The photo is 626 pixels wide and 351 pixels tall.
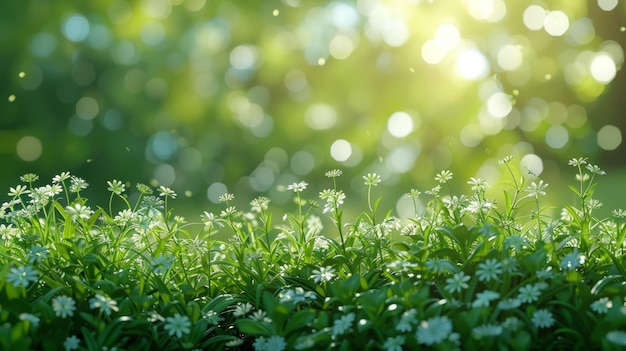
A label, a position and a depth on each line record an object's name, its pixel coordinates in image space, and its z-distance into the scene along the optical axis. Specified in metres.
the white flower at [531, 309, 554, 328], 1.01
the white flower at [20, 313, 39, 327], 0.98
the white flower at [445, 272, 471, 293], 1.02
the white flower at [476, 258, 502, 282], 1.02
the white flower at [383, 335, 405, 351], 0.99
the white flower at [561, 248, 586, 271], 1.03
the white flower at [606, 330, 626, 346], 0.97
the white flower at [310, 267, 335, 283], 1.07
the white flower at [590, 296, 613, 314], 1.01
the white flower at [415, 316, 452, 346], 0.97
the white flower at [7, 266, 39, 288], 1.02
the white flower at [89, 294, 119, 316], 1.01
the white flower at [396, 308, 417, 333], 0.99
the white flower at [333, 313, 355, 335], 1.00
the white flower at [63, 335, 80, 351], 1.01
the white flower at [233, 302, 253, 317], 1.05
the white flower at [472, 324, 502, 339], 0.97
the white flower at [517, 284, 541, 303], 1.01
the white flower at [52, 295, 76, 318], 1.01
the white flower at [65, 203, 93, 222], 1.10
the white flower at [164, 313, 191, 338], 1.01
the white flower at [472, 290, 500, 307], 0.99
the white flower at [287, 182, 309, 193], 1.14
